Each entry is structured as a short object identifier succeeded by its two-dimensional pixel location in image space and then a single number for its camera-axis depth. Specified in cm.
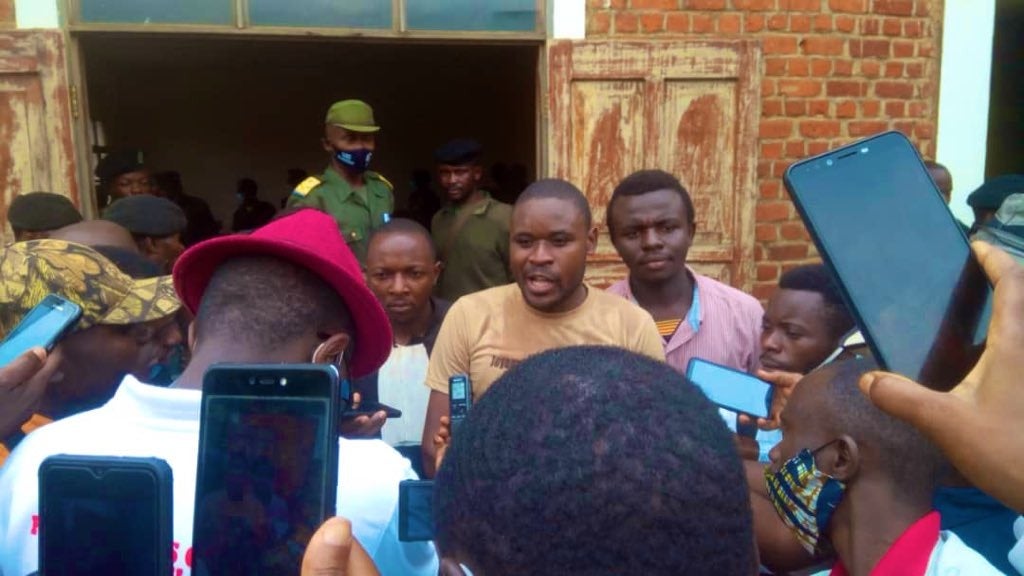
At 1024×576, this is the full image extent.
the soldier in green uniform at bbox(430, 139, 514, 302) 461
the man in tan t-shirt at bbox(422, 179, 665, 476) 228
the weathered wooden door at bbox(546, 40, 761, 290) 428
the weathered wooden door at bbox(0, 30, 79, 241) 381
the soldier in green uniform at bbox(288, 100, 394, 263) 456
